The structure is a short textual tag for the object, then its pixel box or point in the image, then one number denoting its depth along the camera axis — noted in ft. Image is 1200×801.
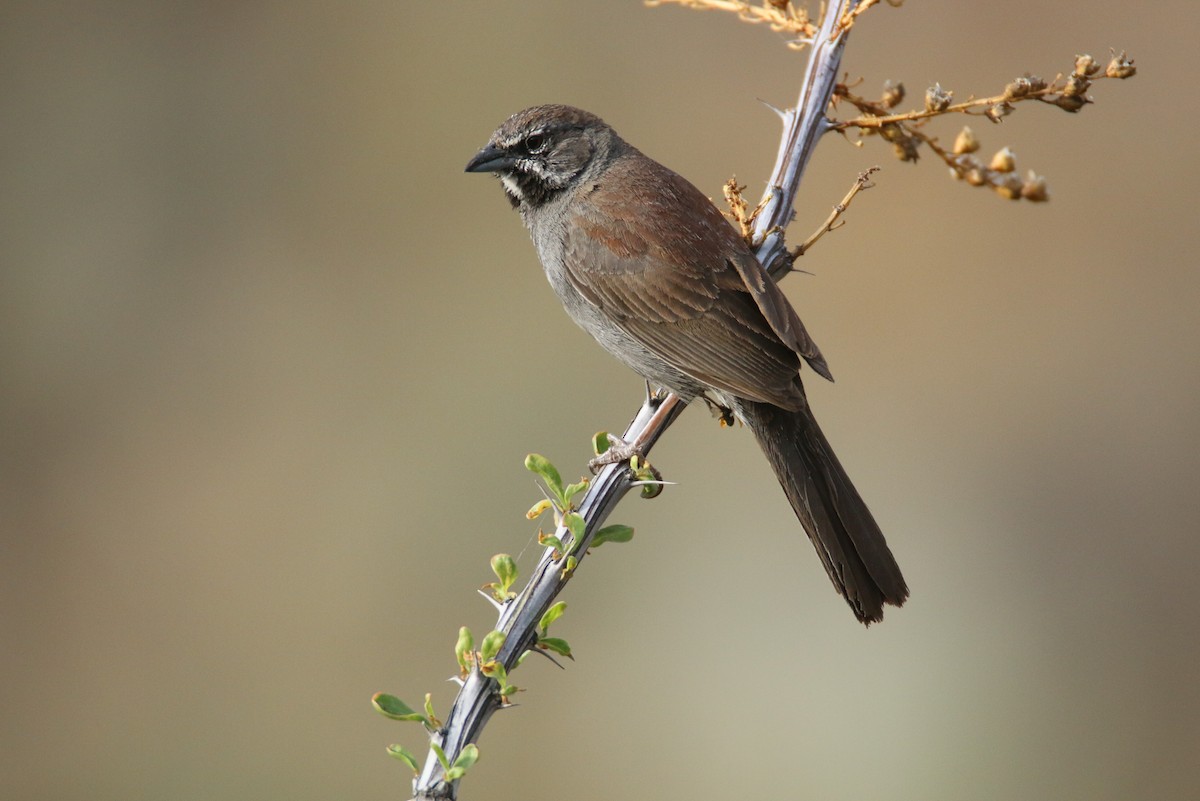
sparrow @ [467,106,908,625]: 20.81
